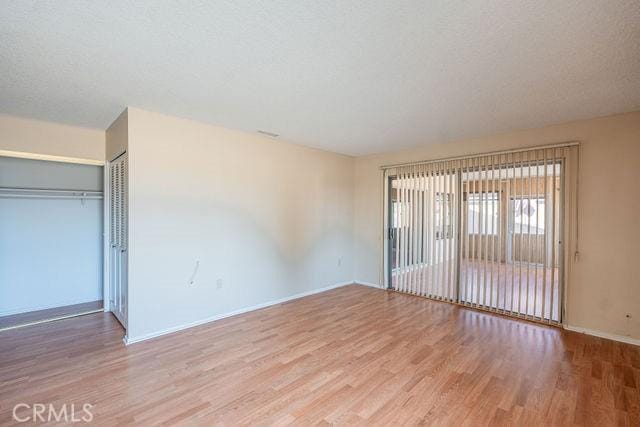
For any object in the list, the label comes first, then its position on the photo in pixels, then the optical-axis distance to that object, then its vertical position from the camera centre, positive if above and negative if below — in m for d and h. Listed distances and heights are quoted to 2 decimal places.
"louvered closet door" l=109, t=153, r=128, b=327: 3.27 -0.32
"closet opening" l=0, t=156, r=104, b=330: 3.73 -0.43
